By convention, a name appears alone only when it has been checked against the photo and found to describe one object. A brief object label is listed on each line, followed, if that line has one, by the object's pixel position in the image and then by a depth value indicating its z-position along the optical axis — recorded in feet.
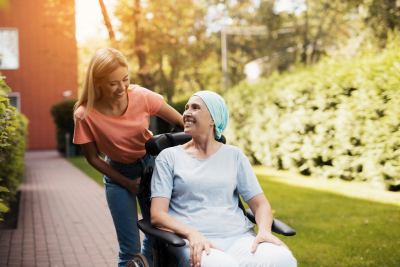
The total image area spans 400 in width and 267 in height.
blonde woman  9.45
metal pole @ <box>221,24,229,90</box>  90.79
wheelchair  8.27
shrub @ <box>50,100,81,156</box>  66.74
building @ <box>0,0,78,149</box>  79.30
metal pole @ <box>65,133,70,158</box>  65.59
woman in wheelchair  8.50
